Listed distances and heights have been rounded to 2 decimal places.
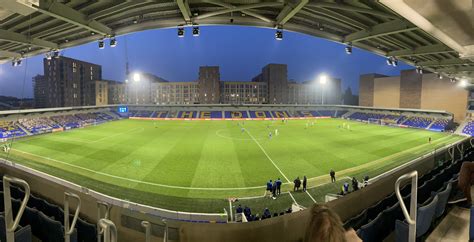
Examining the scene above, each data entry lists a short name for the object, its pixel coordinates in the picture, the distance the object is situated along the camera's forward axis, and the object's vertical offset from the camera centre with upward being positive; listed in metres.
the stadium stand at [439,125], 43.34 -3.10
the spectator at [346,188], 13.52 -4.60
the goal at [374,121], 55.06 -3.18
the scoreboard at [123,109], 61.02 -1.27
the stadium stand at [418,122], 47.17 -2.92
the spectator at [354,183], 13.35 -4.25
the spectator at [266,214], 10.57 -4.86
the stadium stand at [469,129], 37.51 -3.31
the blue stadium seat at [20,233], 3.82 -2.14
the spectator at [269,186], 14.20 -4.72
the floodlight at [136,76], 58.53 +6.91
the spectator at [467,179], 4.60 -1.36
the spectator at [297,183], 14.60 -4.66
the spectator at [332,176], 15.76 -4.54
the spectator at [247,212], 11.07 -5.01
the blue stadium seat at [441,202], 4.48 -1.79
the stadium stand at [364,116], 59.92 -2.30
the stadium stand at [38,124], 38.31 -3.60
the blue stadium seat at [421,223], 3.47 -1.75
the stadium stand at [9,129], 33.03 -3.92
